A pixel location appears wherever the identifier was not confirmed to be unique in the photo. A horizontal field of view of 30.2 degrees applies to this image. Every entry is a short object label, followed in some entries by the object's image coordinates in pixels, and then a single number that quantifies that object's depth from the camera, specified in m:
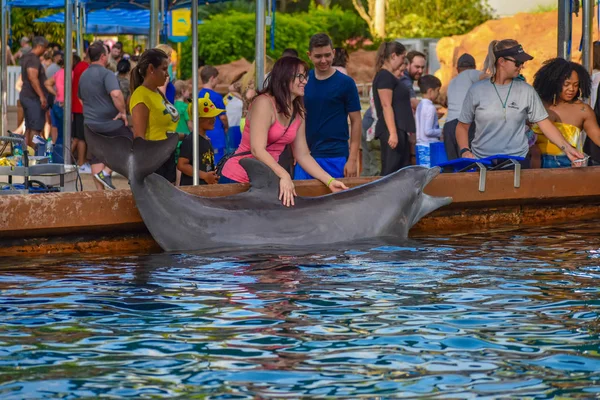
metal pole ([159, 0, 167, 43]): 14.80
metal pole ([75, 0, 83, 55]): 19.71
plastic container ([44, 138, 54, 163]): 13.91
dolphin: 8.48
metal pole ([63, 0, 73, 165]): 13.78
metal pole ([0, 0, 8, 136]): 17.31
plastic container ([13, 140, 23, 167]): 10.75
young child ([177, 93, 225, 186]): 10.54
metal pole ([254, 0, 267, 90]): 10.42
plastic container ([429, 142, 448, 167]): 12.84
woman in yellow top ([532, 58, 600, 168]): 10.81
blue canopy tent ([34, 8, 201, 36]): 27.03
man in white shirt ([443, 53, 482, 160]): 13.08
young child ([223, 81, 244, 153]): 15.14
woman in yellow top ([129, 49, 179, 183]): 9.62
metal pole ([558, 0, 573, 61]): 12.29
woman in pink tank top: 8.83
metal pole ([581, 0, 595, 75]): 11.85
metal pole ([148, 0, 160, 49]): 11.50
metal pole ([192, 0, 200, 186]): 10.02
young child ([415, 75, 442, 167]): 13.73
